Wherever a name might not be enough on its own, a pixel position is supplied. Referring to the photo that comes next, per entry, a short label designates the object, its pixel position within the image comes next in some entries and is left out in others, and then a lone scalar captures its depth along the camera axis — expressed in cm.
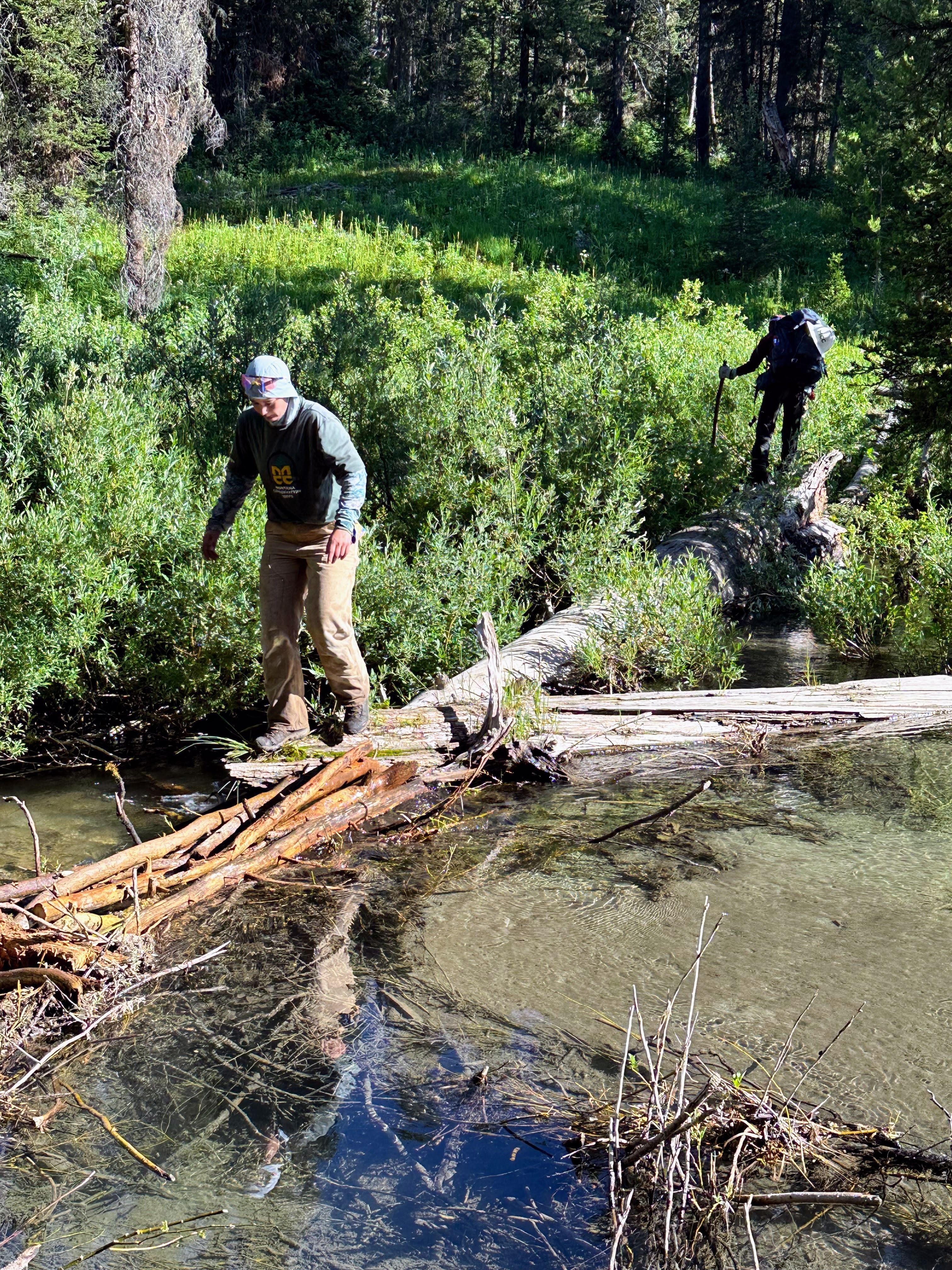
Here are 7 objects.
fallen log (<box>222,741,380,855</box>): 564
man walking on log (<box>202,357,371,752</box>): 615
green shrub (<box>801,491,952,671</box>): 853
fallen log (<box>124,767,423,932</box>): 500
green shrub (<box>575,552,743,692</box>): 796
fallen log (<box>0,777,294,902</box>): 475
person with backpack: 1148
